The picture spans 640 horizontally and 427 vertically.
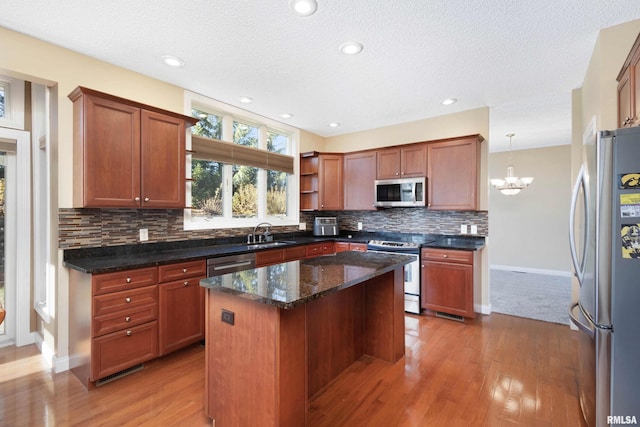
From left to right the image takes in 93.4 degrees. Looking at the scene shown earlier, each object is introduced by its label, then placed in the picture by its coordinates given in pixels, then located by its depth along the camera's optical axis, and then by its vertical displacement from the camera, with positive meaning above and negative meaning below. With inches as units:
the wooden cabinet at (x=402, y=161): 164.4 +28.1
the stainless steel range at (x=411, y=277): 151.8 -33.6
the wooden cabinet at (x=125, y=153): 95.4 +19.6
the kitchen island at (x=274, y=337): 58.7 -28.5
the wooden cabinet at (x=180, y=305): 101.7 -33.6
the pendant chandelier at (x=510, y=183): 204.3 +19.3
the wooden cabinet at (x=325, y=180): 194.5 +19.8
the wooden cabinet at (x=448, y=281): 139.9 -33.5
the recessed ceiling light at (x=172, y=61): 104.3 +52.9
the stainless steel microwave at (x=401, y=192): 162.1 +10.6
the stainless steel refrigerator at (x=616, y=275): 55.9 -12.1
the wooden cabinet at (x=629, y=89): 72.2 +31.5
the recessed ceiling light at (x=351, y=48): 96.0 +53.0
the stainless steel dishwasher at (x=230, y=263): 116.9 -21.9
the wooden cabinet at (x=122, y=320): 87.8 -34.2
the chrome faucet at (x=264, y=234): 164.1 -13.1
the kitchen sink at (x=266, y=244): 139.0 -17.1
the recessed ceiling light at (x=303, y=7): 76.6 +53.0
